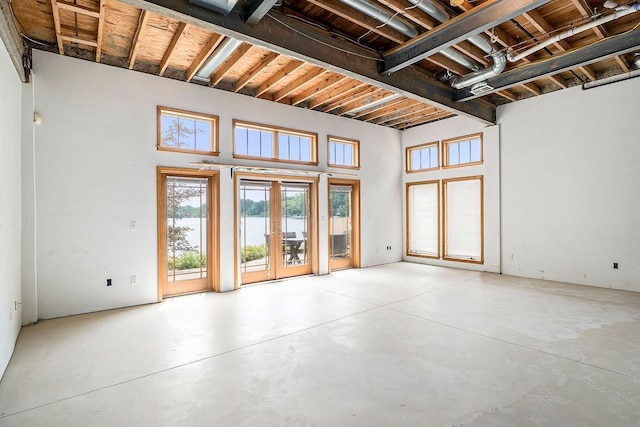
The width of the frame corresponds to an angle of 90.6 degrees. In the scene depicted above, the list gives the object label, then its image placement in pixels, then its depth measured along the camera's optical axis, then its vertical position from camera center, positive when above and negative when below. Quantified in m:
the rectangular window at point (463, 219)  7.14 -0.18
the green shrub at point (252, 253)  5.93 -0.75
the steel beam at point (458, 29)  3.20 +2.05
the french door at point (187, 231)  5.05 -0.29
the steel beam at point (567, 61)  4.06 +2.14
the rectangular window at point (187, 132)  5.03 +1.37
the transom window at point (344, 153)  7.21 +1.40
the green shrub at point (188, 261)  5.20 -0.79
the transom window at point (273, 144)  5.83 +1.37
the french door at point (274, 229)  5.95 -0.32
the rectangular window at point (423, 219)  7.91 -0.19
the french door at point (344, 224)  7.29 -0.27
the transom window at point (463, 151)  7.17 +1.42
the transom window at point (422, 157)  7.92 +1.41
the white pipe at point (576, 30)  3.39 +2.15
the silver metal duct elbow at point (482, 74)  4.45 +2.11
